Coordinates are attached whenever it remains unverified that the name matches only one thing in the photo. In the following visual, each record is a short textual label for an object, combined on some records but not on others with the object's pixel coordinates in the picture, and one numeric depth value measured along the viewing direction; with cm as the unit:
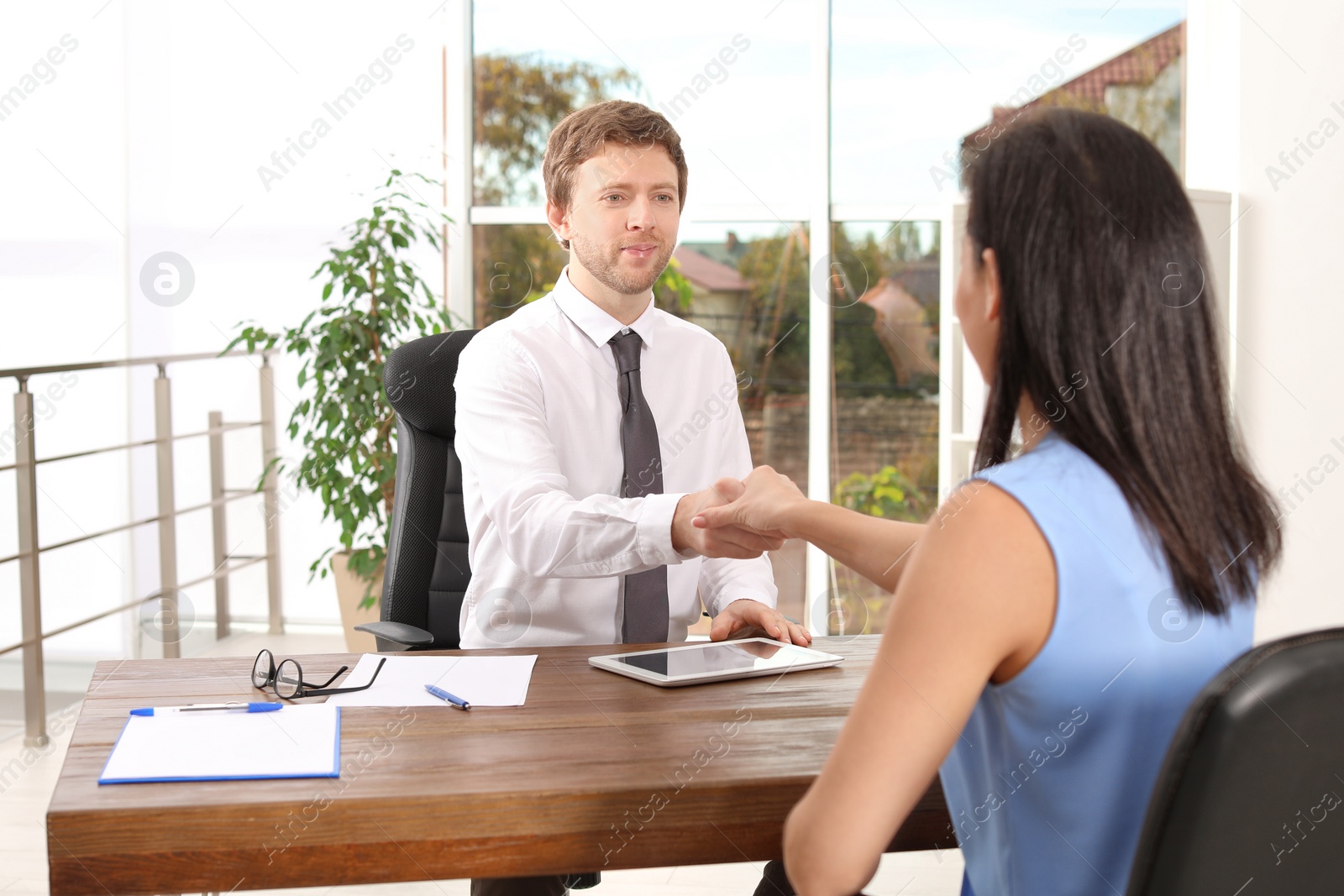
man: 183
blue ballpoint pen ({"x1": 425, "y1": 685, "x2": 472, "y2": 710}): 126
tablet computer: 138
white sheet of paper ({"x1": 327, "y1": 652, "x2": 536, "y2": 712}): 129
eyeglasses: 132
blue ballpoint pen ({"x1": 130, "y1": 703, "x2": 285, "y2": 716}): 123
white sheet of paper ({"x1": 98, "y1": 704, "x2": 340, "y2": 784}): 105
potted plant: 369
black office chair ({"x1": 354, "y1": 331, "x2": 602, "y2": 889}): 205
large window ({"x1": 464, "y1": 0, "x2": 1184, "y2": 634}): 404
